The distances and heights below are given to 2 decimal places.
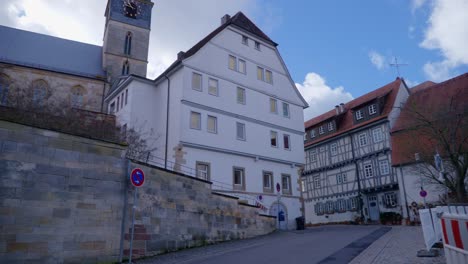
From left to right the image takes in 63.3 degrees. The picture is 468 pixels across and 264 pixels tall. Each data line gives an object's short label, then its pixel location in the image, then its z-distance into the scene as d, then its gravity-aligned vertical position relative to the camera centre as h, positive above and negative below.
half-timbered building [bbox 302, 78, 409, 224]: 33.00 +6.58
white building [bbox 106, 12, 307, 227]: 22.00 +7.40
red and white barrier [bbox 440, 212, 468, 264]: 4.70 -0.08
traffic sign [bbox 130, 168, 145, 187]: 10.83 +1.62
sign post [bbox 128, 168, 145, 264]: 10.83 +1.61
